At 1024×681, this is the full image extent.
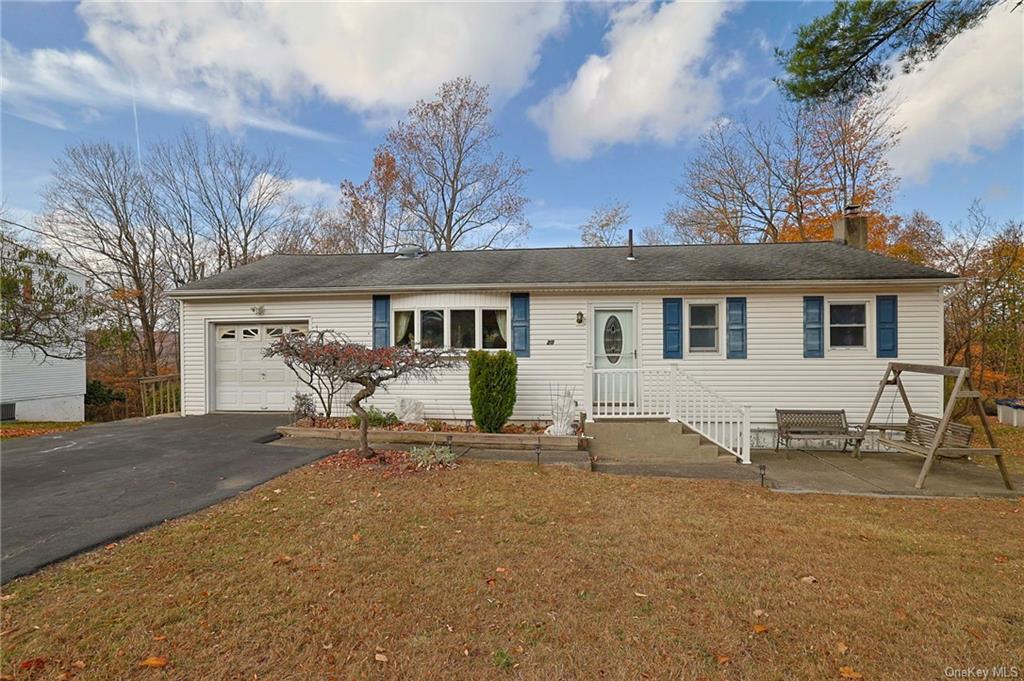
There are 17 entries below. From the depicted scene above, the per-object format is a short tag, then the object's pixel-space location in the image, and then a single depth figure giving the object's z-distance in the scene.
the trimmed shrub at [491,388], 7.34
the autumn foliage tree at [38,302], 8.19
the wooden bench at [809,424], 7.79
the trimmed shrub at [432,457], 5.77
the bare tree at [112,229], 16.91
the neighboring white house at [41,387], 14.89
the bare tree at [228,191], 18.34
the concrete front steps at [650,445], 6.77
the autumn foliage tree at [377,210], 20.31
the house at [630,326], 8.11
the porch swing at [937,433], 5.61
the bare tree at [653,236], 22.08
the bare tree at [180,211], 18.08
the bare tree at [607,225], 20.50
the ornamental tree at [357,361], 6.05
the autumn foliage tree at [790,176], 15.27
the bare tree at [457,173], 19.78
